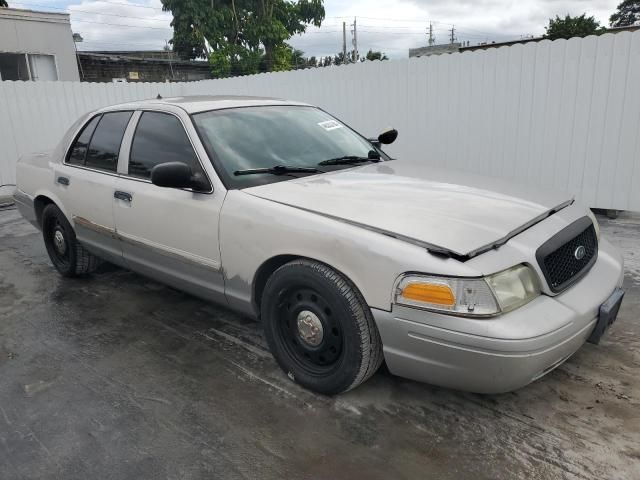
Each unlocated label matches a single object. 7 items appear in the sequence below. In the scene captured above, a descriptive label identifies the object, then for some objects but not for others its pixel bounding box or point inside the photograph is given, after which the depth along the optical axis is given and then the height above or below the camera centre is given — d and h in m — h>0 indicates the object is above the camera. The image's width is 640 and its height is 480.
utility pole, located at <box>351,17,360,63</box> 52.34 +5.39
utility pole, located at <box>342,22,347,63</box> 46.45 +5.07
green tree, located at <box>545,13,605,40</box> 30.81 +3.58
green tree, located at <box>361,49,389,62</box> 42.17 +3.11
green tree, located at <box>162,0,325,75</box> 25.58 +3.41
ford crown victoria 2.19 -0.75
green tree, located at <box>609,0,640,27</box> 59.71 +8.08
